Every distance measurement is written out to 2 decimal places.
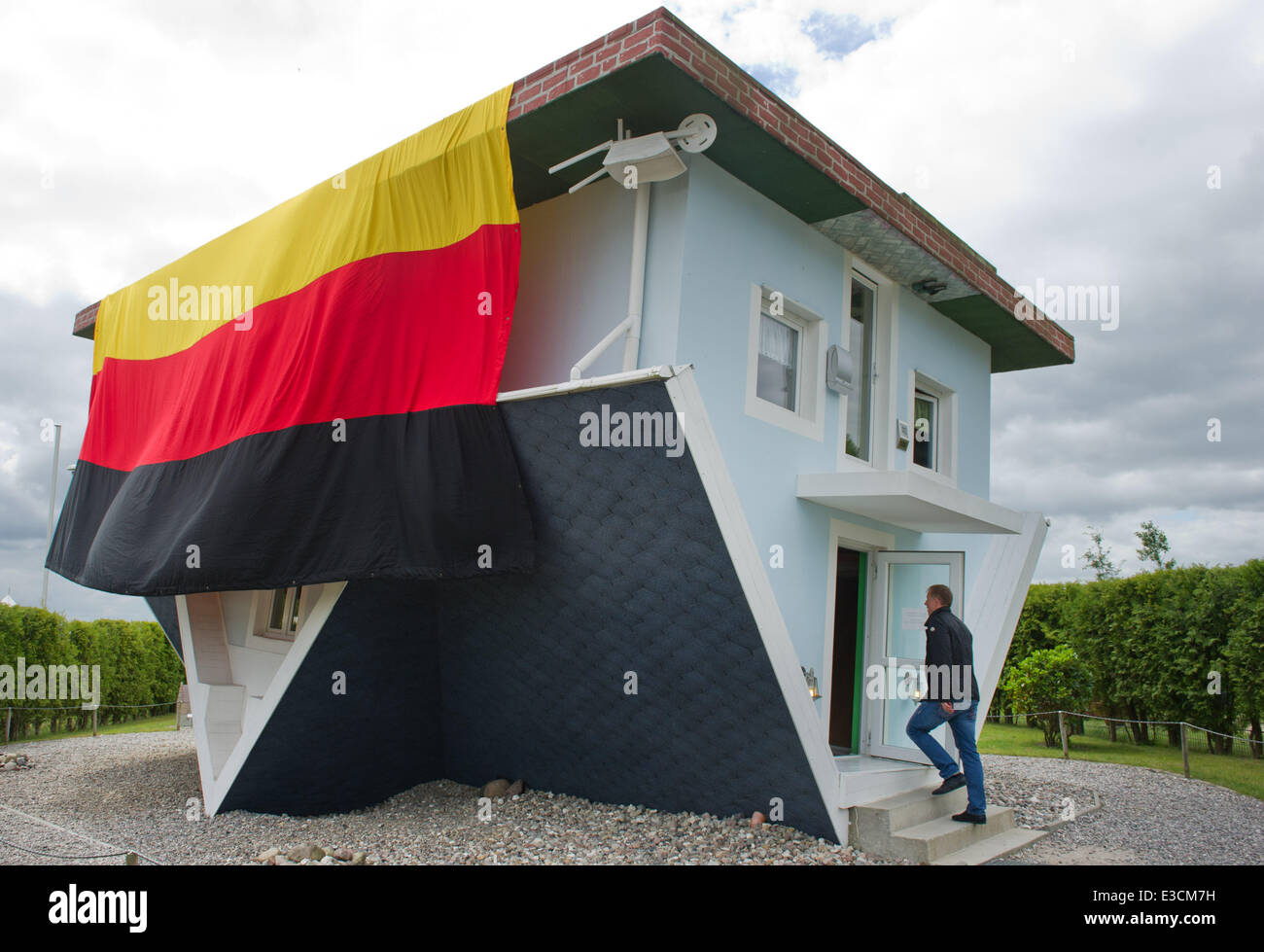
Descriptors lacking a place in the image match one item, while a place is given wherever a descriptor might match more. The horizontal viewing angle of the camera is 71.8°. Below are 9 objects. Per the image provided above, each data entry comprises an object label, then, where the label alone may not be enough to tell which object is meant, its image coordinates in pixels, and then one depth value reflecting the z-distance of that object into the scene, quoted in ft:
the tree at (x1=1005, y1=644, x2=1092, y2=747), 46.55
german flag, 19.48
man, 21.21
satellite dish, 19.79
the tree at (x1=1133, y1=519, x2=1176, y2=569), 101.14
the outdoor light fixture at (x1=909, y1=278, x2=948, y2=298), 29.91
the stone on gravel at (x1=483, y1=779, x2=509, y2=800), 24.99
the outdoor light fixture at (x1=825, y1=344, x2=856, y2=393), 25.89
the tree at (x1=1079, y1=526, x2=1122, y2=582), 104.06
